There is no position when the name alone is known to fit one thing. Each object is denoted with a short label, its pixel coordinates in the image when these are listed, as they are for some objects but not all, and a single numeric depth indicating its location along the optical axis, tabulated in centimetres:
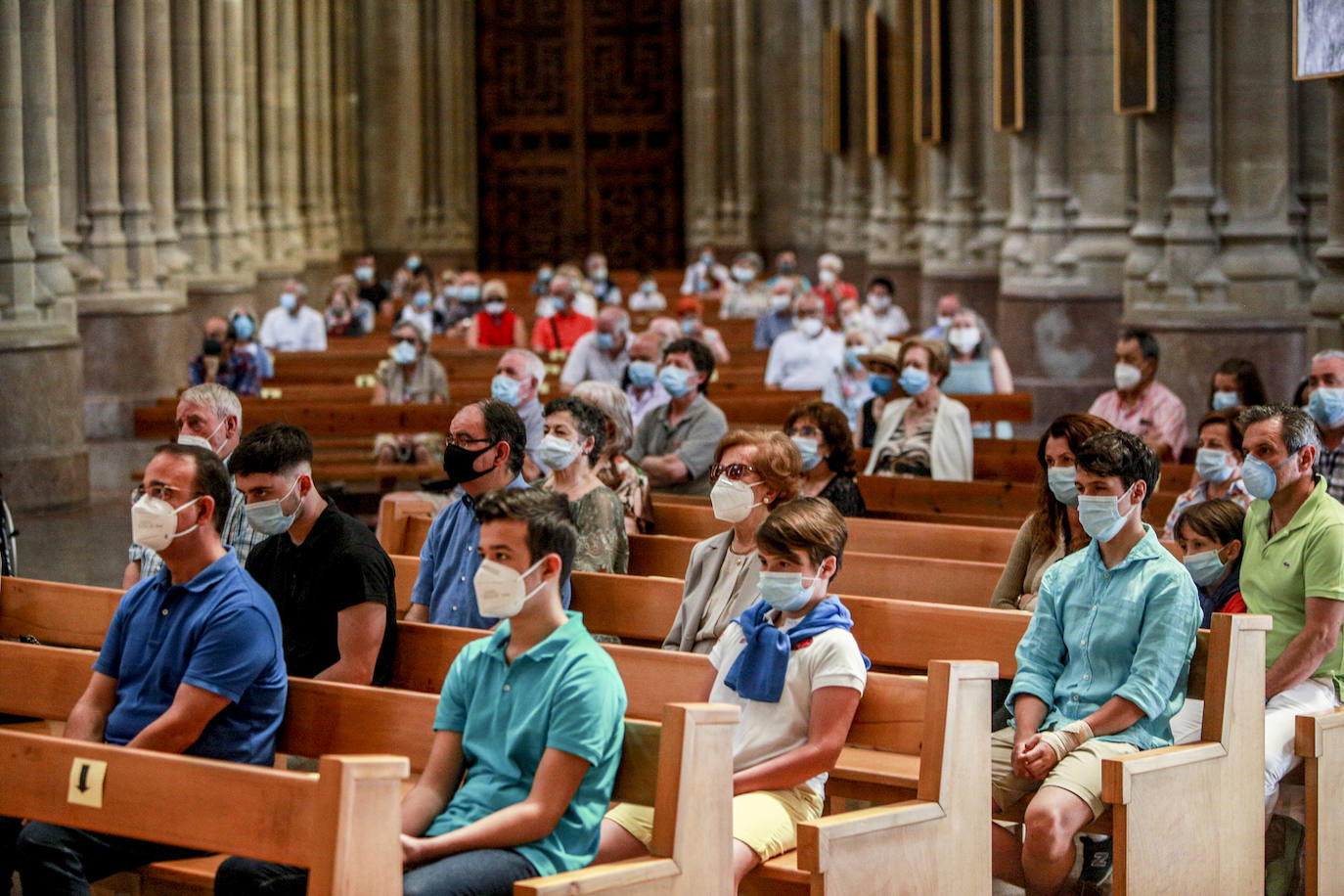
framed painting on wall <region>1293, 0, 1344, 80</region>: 1997
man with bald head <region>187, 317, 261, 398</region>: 2848
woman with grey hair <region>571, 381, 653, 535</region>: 1483
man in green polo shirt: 1122
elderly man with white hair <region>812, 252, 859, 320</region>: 3797
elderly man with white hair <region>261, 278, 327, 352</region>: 3853
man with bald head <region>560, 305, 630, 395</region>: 2409
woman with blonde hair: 1157
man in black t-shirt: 1094
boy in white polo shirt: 978
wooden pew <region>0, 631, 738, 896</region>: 788
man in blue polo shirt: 960
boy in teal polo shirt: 873
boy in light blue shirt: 1020
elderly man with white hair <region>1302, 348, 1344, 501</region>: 1482
